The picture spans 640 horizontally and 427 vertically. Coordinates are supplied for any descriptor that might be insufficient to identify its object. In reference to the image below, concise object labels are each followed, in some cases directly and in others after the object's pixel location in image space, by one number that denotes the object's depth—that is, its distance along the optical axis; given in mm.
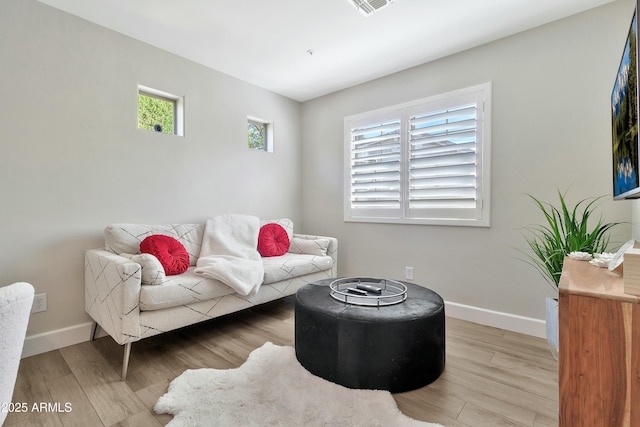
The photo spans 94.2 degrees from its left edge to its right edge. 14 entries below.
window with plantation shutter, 2643
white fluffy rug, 1378
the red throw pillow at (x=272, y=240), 3057
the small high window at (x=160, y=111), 2693
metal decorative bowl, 1819
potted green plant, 1722
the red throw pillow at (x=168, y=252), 2215
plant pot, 1770
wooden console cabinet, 786
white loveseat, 1807
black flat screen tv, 1127
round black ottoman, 1594
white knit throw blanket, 2229
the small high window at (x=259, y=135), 3602
